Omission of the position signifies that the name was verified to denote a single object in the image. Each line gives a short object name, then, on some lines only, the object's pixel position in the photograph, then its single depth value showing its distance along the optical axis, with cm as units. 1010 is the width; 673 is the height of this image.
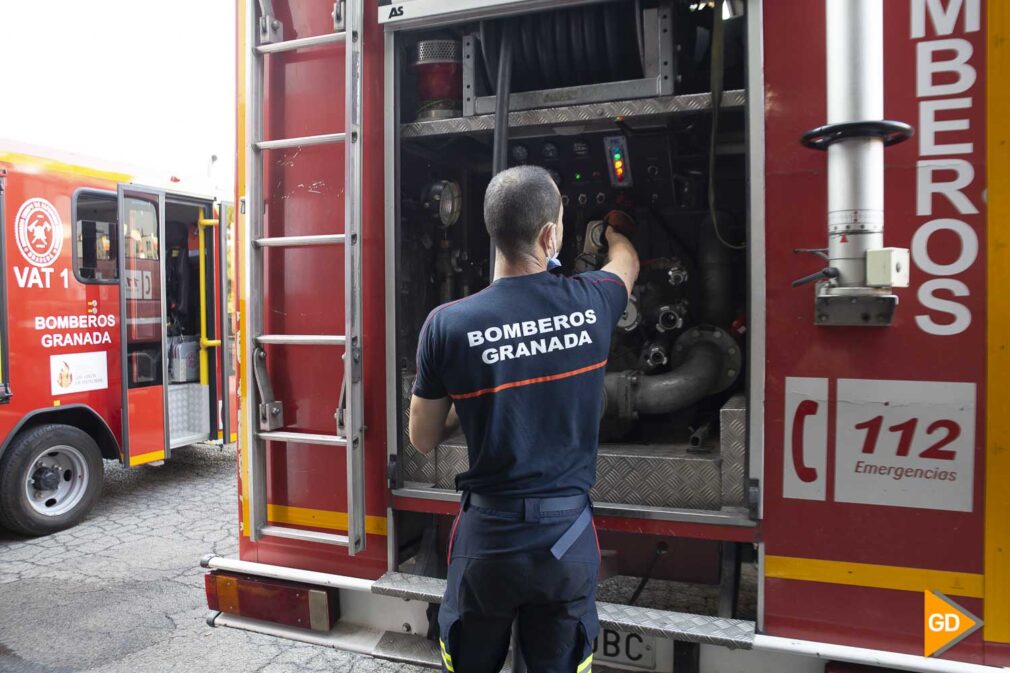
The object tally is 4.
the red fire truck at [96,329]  565
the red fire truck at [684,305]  201
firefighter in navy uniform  197
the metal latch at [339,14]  270
